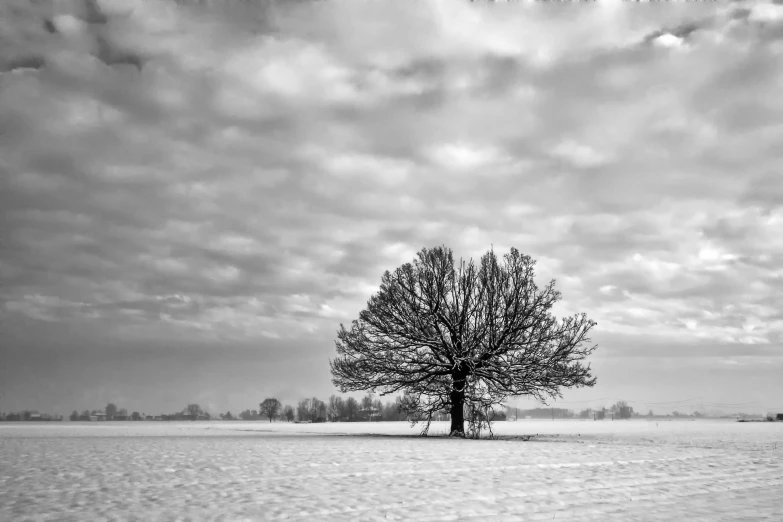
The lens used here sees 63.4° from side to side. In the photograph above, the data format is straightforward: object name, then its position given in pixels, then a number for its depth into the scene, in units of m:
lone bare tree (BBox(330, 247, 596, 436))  37.69
